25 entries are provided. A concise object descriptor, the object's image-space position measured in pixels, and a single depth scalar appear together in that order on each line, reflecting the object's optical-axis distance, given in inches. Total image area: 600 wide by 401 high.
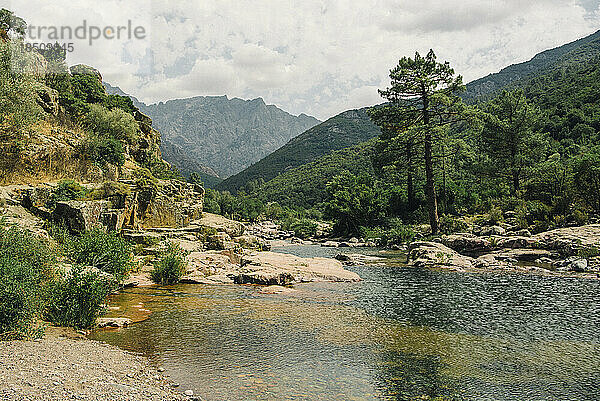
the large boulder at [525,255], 955.3
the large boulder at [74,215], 817.5
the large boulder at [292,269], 809.5
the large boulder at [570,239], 923.4
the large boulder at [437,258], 968.9
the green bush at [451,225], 1457.3
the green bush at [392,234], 1600.9
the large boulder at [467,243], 1127.6
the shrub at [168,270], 760.3
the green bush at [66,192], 855.1
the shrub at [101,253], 646.7
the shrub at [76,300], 440.5
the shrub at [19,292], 350.0
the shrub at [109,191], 967.0
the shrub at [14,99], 935.7
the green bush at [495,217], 1462.2
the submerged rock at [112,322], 460.4
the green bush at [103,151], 1170.0
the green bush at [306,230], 2497.5
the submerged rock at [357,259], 1121.1
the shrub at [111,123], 1627.7
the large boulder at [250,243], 1467.8
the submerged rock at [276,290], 697.6
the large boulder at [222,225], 1438.4
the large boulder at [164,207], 1122.7
